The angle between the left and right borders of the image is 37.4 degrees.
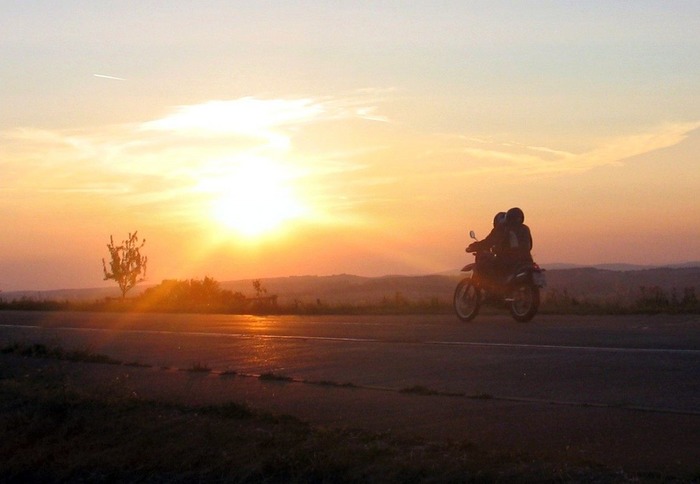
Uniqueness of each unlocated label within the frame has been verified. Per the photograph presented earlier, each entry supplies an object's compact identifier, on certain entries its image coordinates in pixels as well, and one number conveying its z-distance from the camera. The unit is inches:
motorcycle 802.8
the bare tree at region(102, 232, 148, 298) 2212.1
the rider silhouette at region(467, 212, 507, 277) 836.6
